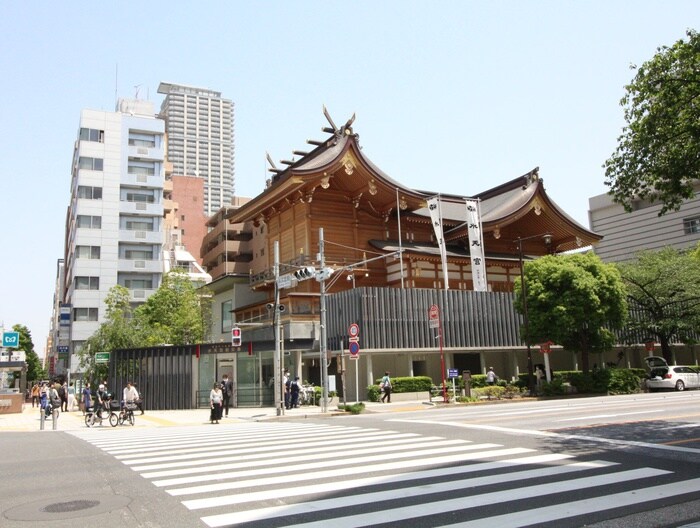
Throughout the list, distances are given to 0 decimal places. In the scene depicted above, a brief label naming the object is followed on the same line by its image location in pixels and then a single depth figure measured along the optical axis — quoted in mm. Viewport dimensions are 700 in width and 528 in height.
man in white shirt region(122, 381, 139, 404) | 23859
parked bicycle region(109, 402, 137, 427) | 23500
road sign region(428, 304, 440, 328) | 28609
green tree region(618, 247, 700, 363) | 40875
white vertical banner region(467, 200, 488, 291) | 41250
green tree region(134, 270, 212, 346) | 45281
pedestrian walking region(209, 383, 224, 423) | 22672
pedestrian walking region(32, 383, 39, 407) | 45175
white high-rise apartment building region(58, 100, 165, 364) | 59656
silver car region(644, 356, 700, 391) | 34969
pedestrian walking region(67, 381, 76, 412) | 39281
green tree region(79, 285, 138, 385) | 39906
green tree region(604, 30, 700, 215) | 13688
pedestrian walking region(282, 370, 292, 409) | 29122
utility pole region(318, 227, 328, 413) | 25641
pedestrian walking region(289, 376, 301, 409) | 29072
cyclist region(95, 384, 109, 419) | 23792
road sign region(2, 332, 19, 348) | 28766
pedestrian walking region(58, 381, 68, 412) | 35969
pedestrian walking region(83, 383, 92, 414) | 26711
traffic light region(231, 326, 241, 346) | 26922
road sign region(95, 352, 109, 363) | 32281
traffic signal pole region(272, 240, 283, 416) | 25650
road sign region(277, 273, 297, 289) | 25875
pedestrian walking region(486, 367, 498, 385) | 34438
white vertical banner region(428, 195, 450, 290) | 39391
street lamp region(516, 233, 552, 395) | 32969
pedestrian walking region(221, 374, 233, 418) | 26833
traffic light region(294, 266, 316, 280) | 26002
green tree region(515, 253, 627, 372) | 33531
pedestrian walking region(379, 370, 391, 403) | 30328
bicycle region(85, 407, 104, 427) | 23766
